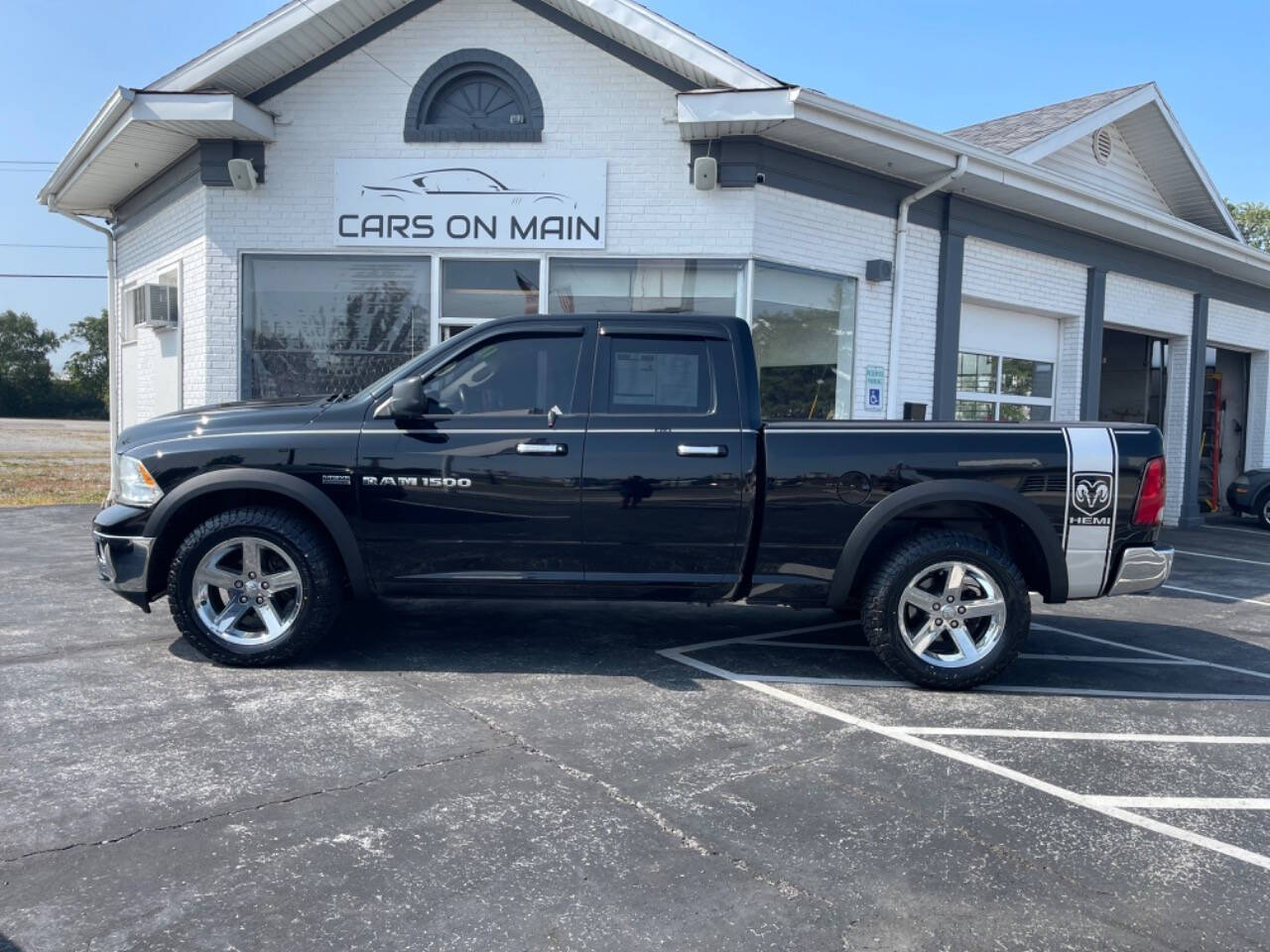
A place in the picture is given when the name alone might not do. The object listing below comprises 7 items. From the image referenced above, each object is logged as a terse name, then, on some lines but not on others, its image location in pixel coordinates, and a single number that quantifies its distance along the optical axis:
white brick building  9.33
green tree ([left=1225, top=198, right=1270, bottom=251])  40.72
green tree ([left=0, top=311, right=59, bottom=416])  63.75
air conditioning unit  11.03
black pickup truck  5.20
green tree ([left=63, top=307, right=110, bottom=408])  67.62
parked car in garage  15.77
